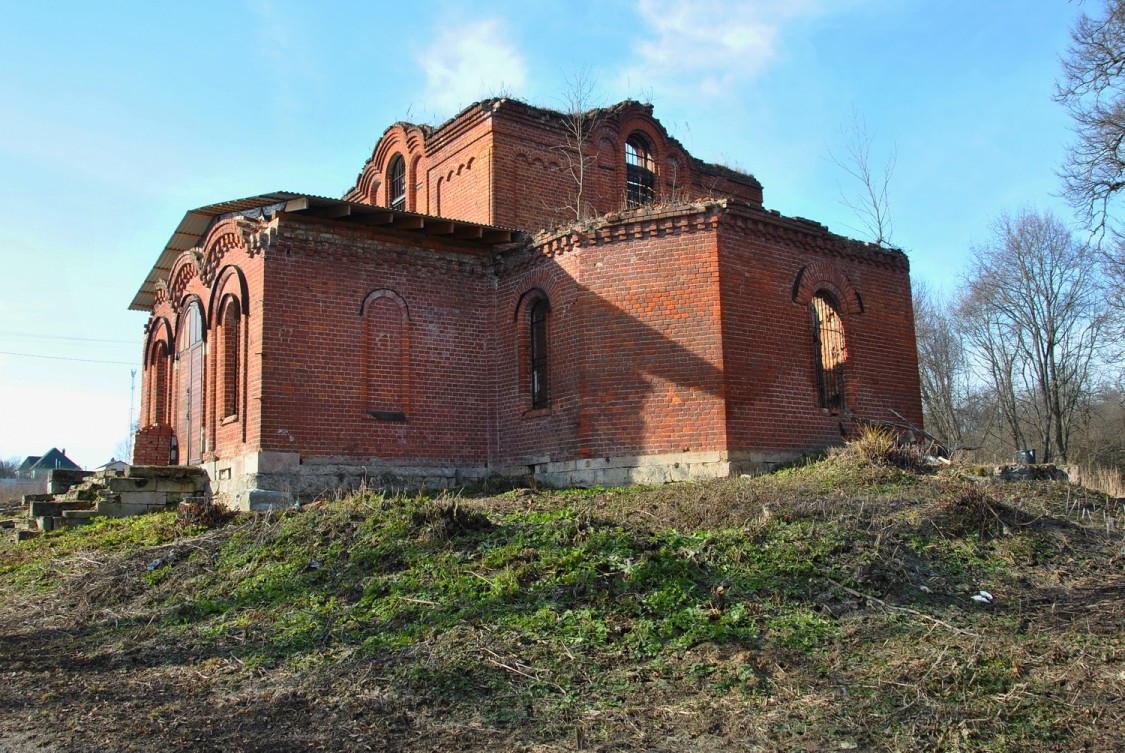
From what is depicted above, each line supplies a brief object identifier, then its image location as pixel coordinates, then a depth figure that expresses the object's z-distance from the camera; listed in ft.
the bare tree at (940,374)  106.83
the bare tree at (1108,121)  54.44
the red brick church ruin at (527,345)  43.70
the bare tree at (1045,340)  91.15
